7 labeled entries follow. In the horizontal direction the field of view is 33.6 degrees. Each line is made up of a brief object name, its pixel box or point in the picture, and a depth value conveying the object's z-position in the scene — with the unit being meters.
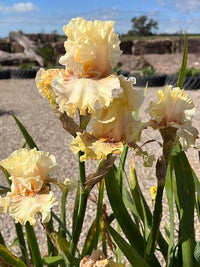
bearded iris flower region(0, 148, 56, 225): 0.53
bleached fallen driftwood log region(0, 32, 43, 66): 9.45
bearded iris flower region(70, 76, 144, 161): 0.53
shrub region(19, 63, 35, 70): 8.27
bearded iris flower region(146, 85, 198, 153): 0.60
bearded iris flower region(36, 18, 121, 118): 0.49
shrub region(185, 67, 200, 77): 6.00
